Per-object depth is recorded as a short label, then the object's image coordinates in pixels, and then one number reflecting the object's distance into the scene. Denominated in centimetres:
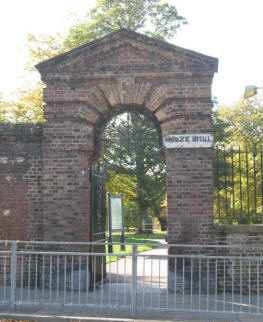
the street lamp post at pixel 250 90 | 1035
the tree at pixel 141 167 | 2712
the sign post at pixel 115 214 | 1170
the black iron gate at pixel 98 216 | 952
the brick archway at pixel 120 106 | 893
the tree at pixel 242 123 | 2805
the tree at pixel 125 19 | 2302
